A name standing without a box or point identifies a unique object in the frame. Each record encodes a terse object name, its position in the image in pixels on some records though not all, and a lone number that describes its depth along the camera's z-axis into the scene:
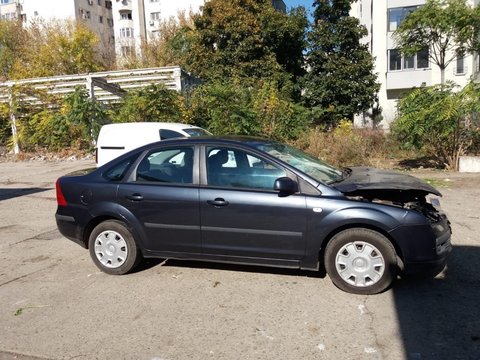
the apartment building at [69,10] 56.56
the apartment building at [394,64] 32.16
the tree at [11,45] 38.75
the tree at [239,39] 27.22
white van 10.16
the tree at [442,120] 11.38
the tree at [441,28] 18.41
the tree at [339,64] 29.14
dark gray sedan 4.37
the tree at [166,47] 33.66
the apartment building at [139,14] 55.84
